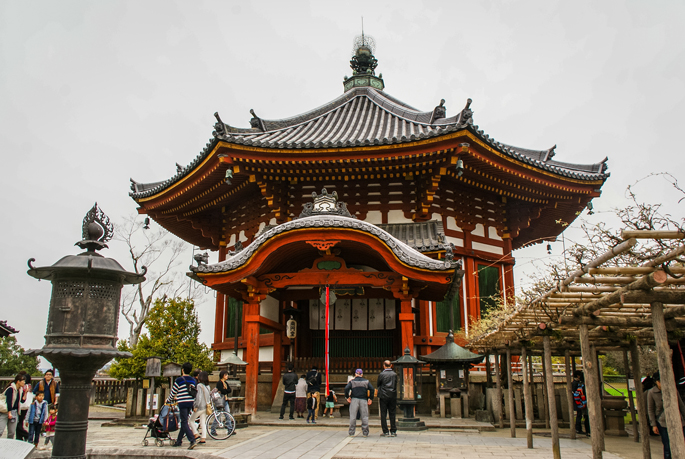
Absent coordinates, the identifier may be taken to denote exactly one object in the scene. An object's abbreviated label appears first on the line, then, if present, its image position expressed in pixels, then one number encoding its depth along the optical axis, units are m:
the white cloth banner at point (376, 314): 14.72
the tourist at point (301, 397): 12.01
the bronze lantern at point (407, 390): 10.57
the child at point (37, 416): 9.35
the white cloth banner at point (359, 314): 14.76
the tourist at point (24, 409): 9.48
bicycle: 9.53
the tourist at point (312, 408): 11.34
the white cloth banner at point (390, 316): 14.67
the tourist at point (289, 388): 11.92
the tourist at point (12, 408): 9.12
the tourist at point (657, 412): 7.05
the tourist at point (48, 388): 9.71
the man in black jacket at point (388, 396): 9.58
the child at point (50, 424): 9.43
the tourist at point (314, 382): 11.98
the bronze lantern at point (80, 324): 5.95
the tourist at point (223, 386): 10.71
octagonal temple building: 11.66
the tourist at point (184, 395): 8.77
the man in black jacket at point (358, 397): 9.76
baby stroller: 9.00
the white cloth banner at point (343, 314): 14.75
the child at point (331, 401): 11.84
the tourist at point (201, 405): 9.08
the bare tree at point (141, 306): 29.68
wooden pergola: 4.45
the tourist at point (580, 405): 11.39
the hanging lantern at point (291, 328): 13.85
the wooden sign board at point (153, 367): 12.30
